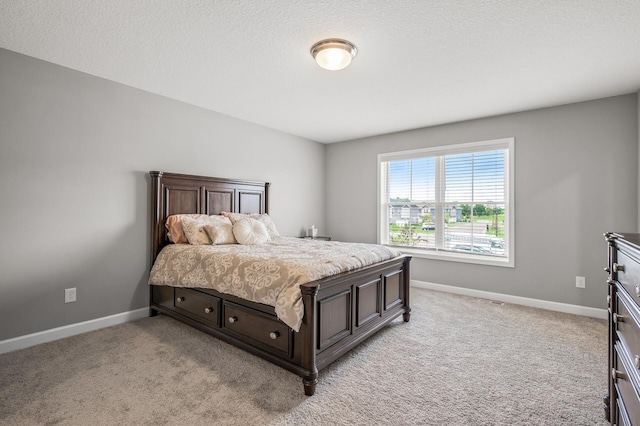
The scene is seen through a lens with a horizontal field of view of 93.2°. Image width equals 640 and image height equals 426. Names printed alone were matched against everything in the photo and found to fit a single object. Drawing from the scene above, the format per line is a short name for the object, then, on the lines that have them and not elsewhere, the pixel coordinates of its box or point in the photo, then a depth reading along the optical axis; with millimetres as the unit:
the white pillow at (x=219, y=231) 3246
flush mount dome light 2275
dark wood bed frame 2049
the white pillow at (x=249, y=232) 3369
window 4059
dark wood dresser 1099
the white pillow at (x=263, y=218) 3810
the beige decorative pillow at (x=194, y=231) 3217
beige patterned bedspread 2076
